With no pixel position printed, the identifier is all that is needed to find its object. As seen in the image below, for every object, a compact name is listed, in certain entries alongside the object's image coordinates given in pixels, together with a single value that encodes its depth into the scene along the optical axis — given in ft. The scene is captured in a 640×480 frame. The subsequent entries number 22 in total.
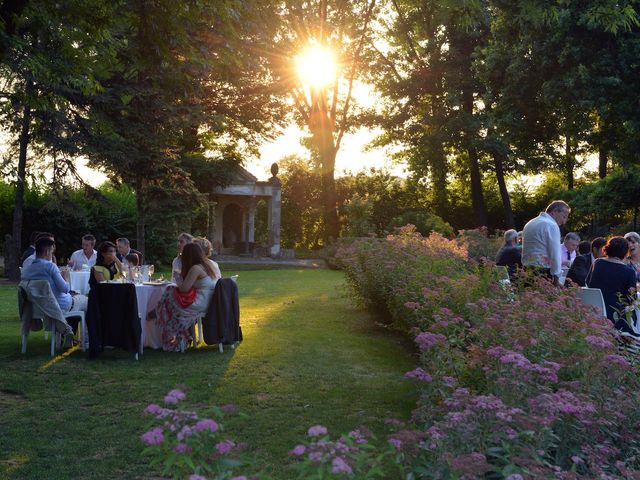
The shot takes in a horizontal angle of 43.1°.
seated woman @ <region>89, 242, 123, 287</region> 34.94
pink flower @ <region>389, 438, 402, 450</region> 10.26
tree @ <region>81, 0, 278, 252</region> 25.52
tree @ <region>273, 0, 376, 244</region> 128.06
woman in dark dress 27.09
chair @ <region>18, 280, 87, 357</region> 31.83
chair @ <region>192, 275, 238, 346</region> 35.22
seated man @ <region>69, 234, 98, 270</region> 43.04
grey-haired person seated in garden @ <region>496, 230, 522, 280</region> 38.50
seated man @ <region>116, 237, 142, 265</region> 41.52
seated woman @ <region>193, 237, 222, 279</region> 34.98
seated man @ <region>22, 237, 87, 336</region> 31.81
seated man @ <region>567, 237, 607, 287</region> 34.65
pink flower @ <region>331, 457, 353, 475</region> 8.07
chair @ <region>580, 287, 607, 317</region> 26.68
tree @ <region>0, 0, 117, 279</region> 24.04
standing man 30.81
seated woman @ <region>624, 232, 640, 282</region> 35.88
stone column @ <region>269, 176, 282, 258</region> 135.44
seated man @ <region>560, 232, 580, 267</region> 42.22
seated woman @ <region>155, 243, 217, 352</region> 34.14
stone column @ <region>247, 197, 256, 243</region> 144.25
